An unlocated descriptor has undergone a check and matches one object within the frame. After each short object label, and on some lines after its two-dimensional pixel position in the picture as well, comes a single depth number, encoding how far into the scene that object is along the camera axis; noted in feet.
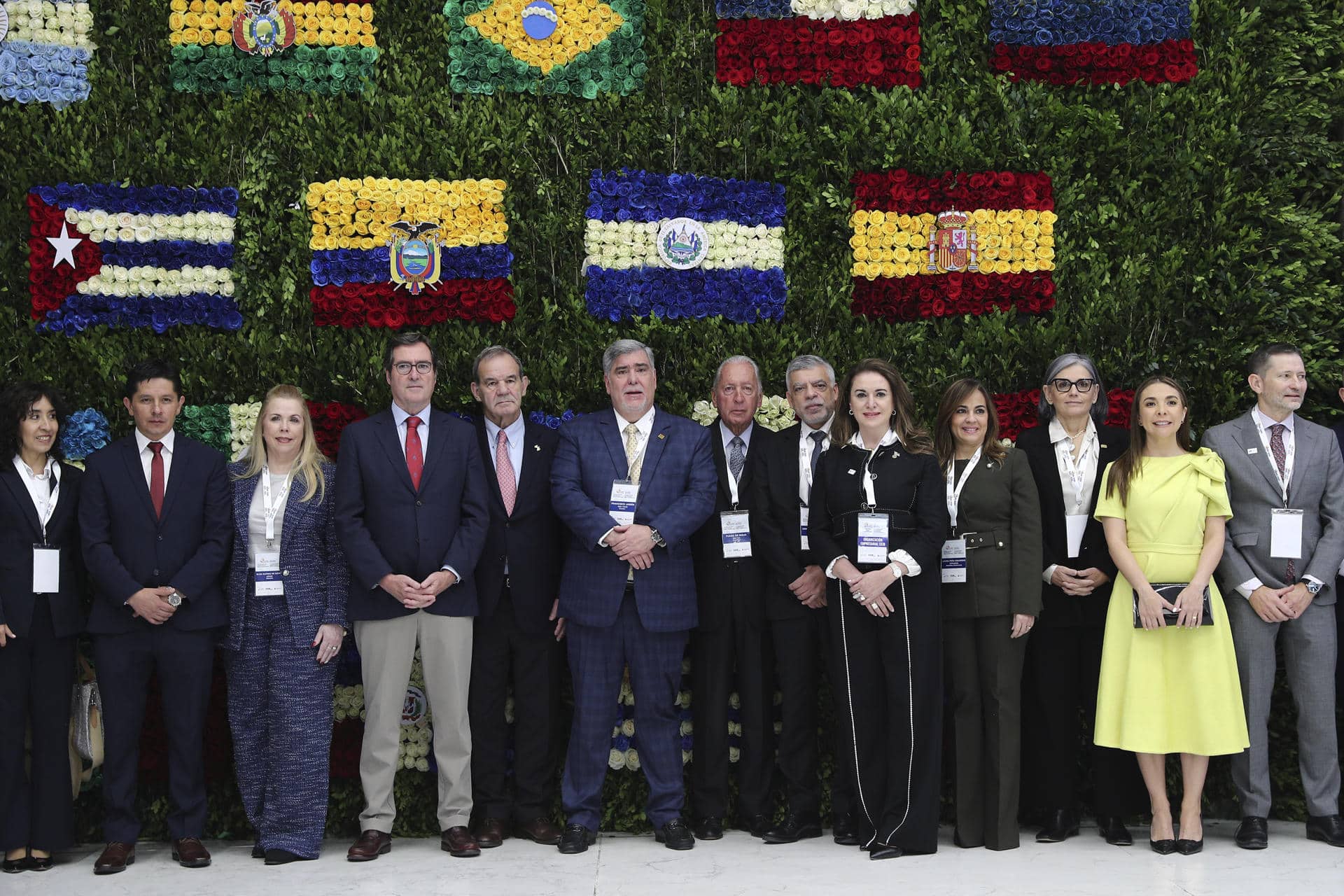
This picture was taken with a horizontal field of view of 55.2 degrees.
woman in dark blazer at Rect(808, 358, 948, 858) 14.52
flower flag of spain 17.84
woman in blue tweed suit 14.89
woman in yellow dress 14.61
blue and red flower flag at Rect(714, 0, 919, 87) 17.97
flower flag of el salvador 17.76
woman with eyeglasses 15.42
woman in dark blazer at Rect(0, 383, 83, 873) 14.56
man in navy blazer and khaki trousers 14.94
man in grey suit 15.14
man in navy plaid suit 15.14
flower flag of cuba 17.25
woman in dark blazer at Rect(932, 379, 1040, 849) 14.98
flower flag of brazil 17.84
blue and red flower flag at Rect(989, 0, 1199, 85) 17.92
